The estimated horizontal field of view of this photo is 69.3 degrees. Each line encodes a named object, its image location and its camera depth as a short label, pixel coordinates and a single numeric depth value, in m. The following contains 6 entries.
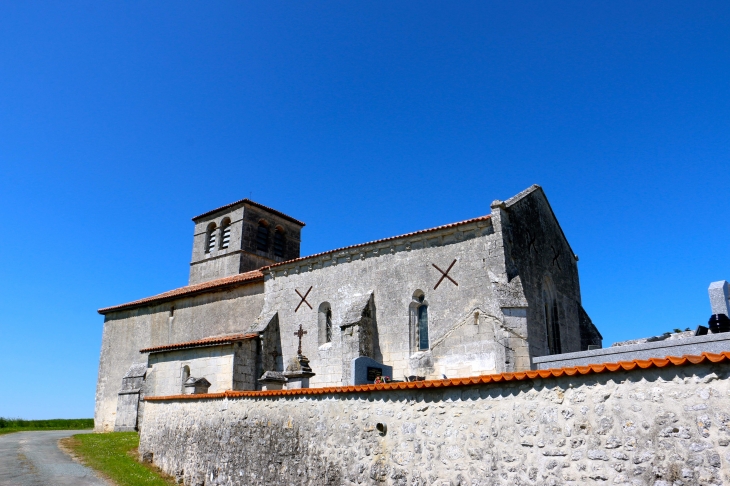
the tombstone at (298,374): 14.85
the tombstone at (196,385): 17.64
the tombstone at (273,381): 14.56
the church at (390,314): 15.36
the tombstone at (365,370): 11.91
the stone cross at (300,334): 19.52
